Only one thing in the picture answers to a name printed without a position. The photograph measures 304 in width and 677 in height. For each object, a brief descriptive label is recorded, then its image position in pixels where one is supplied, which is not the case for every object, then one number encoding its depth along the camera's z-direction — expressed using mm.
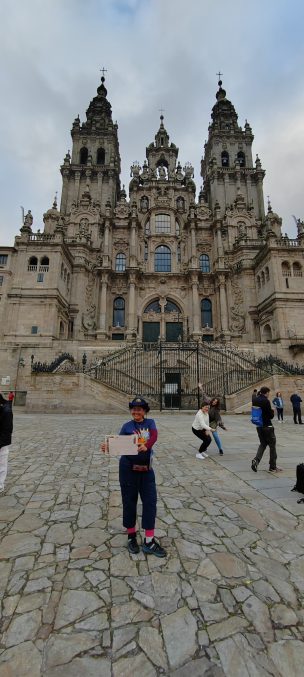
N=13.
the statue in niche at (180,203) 40500
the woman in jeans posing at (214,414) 7758
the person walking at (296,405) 14584
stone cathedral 28188
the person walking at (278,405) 15211
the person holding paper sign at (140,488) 3049
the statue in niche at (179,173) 42188
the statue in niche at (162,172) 41844
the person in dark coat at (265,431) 5727
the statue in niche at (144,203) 39844
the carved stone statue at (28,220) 30281
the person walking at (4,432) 4629
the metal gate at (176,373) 20000
